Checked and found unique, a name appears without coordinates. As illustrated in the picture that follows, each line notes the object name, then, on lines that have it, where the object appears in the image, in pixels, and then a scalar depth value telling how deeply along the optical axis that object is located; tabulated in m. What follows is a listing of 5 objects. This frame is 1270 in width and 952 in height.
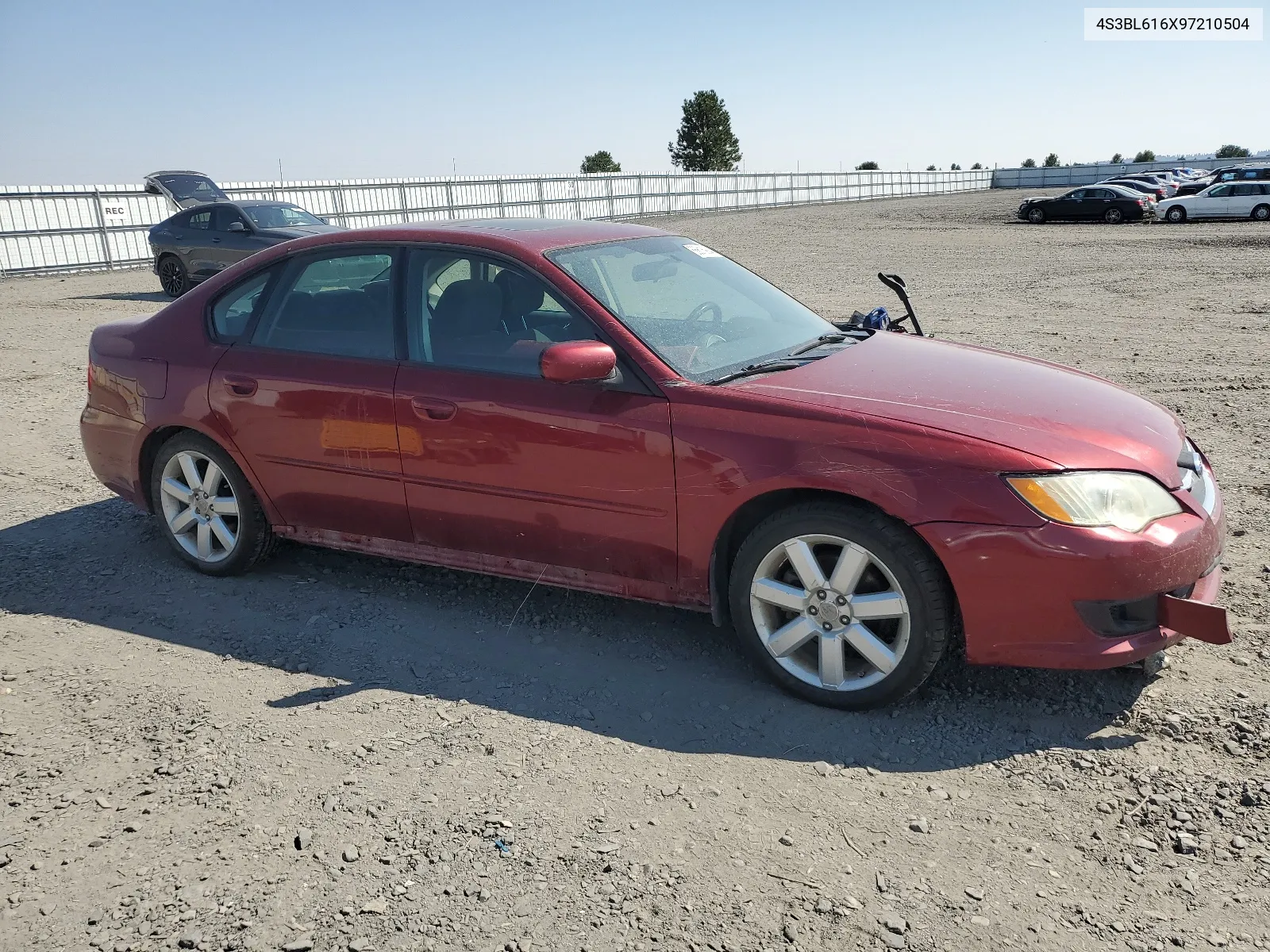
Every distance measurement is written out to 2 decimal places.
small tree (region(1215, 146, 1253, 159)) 90.01
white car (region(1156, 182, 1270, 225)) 31.23
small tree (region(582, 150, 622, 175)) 92.12
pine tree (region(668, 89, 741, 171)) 97.88
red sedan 3.36
